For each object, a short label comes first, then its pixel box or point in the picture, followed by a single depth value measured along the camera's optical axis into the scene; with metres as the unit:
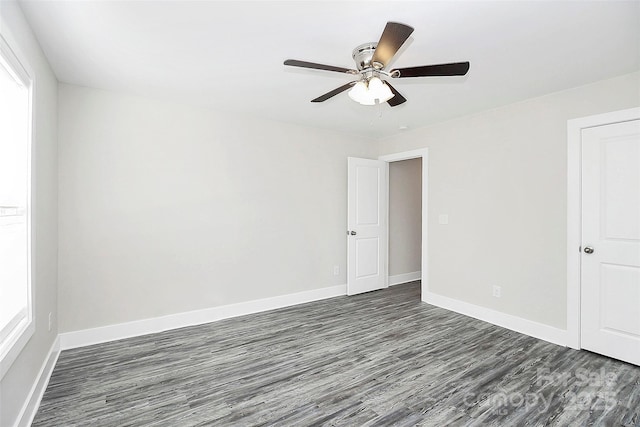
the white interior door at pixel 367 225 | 4.57
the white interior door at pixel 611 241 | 2.56
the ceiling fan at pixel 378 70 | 1.72
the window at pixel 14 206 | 1.65
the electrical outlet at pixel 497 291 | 3.46
